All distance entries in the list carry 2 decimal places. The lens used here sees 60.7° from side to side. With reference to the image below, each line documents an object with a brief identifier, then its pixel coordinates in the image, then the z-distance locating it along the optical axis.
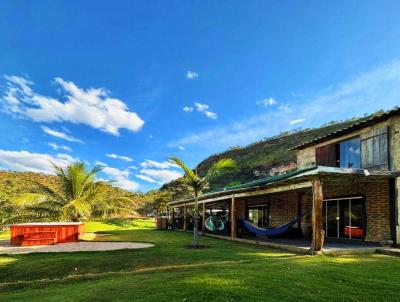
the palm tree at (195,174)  10.61
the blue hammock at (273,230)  10.50
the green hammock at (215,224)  15.86
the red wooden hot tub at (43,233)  11.83
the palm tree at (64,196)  16.06
